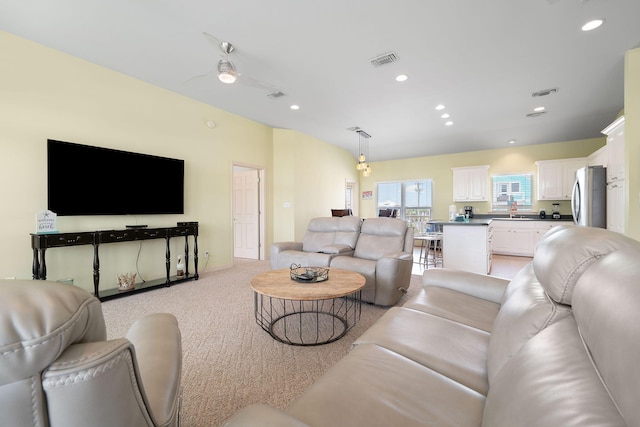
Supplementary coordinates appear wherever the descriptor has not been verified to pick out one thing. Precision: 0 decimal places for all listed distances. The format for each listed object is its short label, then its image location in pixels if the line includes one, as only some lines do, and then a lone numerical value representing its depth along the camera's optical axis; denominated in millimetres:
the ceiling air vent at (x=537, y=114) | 4955
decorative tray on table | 2355
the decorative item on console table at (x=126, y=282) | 3471
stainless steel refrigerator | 3928
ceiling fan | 2621
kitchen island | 4230
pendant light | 5918
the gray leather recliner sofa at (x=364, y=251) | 2934
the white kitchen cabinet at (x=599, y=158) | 4402
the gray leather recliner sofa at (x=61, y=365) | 376
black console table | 2839
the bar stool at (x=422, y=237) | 4876
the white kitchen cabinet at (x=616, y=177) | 3307
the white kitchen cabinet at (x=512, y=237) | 6348
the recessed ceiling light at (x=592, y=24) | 2572
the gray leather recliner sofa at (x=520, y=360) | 532
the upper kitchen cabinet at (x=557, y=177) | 6137
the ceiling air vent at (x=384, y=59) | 3160
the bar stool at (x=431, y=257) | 4836
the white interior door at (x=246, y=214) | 6043
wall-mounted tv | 3117
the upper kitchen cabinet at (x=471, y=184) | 7156
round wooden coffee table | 2072
